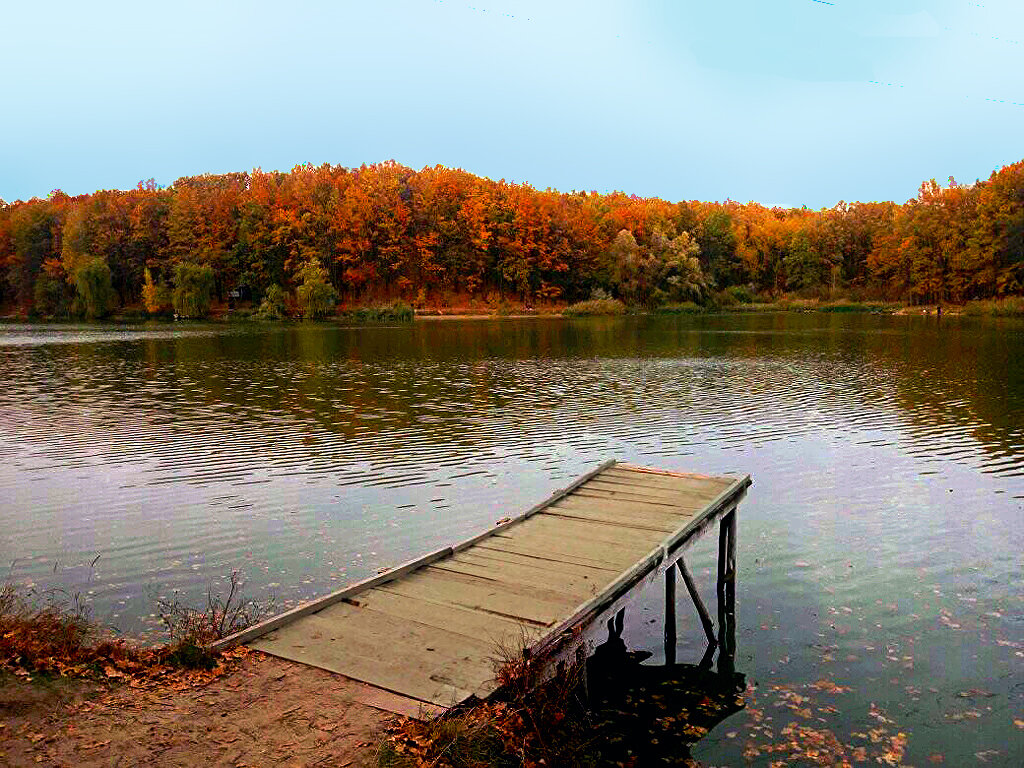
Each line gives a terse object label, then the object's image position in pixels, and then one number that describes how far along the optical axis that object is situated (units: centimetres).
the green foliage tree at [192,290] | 9538
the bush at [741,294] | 11906
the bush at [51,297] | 10831
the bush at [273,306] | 9356
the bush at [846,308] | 10462
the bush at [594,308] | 10281
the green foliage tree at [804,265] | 12088
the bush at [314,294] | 9281
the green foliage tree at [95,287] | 9812
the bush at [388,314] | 9262
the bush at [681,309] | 10725
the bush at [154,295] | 10056
